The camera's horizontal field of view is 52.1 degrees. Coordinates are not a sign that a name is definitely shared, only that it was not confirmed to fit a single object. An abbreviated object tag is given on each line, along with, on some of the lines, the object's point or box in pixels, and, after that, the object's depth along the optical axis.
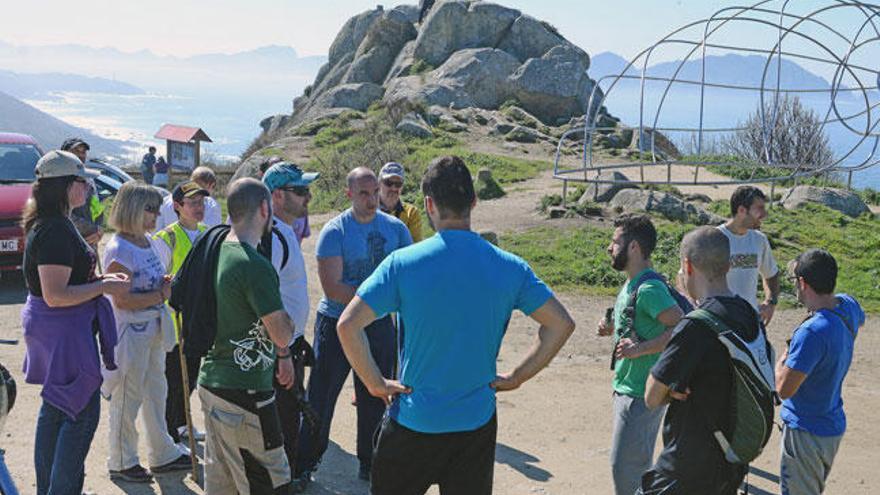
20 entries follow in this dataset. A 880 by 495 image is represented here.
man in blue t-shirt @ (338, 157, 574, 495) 3.48
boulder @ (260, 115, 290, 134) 40.07
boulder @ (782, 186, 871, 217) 17.41
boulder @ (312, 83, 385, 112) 35.28
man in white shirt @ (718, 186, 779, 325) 6.21
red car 10.58
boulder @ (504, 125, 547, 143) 28.17
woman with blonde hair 5.10
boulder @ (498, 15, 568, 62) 36.91
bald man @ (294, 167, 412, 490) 5.42
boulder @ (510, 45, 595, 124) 33.47
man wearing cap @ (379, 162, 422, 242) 6.55
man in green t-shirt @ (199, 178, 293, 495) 3.93
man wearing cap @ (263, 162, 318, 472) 5.02
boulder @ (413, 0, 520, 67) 37.62
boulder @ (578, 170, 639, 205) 16.39
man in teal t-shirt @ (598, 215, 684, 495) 4.55
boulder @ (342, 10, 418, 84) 39.56
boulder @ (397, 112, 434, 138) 26.95
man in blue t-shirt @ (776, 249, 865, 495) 4.41
